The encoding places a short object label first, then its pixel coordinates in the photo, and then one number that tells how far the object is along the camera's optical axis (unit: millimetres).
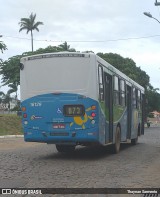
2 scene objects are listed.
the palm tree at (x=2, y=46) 46256
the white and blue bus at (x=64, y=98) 14422
